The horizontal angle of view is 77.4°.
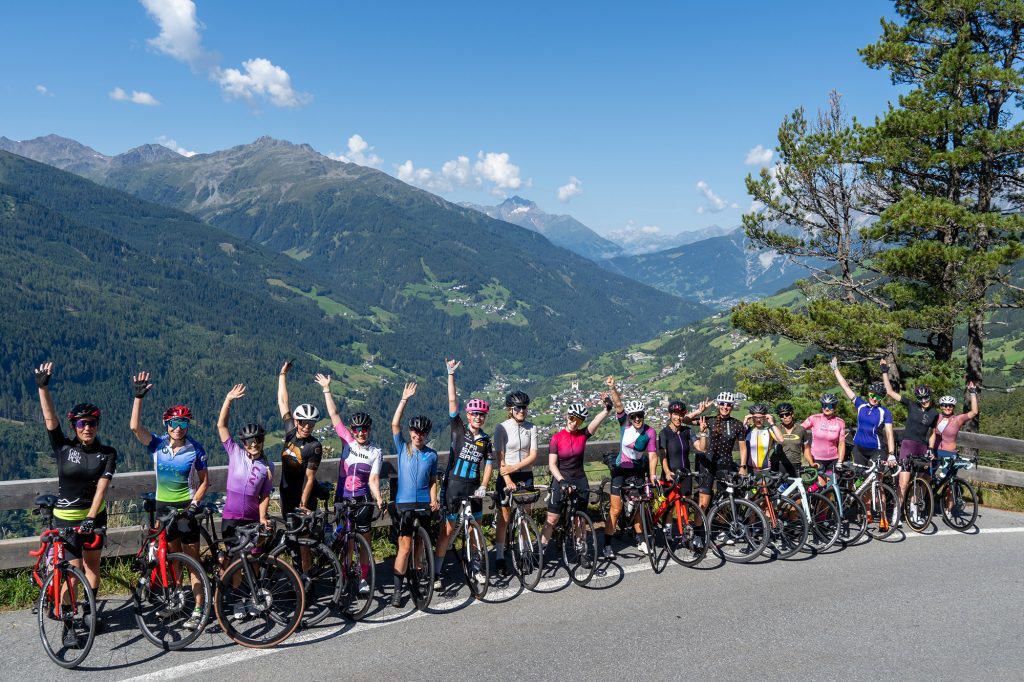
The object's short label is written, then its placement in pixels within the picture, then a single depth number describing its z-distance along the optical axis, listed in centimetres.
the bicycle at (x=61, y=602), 589
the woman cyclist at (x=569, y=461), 841
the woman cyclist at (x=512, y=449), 816
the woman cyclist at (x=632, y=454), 901
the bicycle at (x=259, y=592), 641
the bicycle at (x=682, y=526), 867
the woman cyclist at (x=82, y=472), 659
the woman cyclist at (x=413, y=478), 733
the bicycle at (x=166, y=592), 630
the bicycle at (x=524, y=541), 788
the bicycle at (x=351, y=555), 704
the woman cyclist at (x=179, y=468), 692
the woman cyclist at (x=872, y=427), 1055
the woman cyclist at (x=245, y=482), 707
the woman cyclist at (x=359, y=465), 756
